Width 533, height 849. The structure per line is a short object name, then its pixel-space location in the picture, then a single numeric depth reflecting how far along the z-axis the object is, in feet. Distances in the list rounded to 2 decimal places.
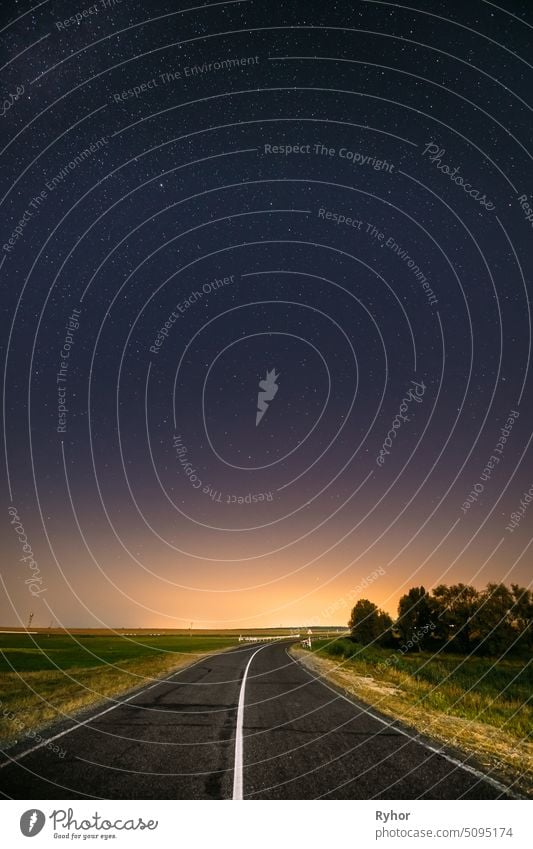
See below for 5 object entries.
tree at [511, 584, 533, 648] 251.44
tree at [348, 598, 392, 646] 313.12
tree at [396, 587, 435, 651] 291.38
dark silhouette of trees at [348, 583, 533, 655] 246.88
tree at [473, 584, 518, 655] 242.17
